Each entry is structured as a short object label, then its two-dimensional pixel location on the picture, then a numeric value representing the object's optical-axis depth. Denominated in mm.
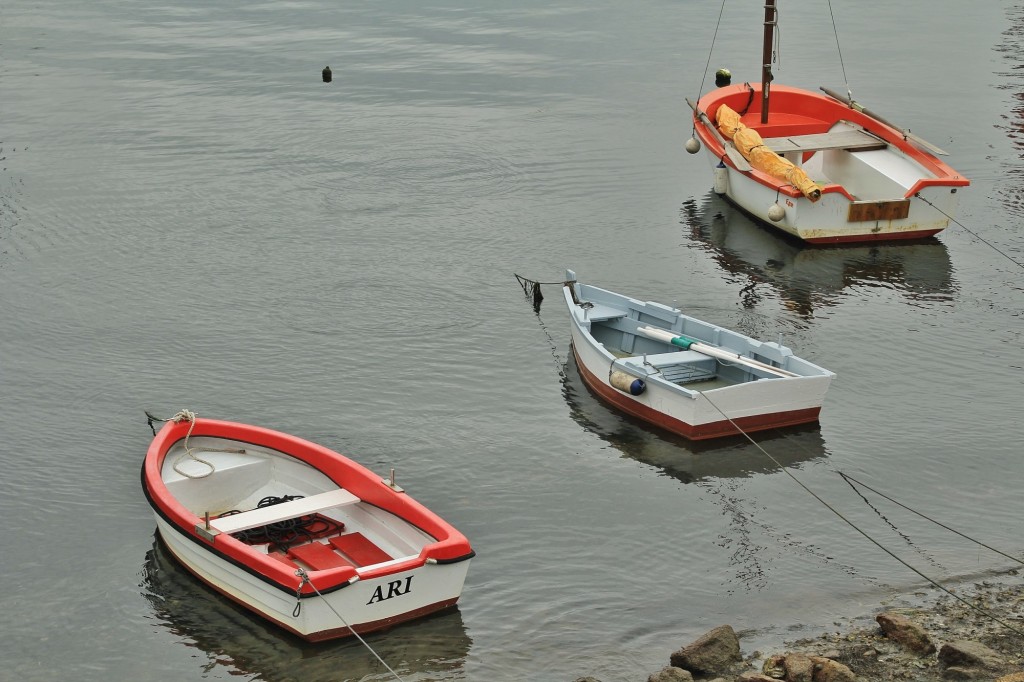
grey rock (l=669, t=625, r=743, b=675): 13227
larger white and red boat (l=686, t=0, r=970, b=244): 26828
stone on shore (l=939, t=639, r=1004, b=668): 12727
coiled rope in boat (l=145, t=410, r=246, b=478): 16684
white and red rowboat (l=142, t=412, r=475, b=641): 13758
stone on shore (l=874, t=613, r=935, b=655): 13266
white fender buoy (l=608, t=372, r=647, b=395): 19094
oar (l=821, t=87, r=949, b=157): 28162
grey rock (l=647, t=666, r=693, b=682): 12891
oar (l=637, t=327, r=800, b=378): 19016
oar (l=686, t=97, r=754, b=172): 28516
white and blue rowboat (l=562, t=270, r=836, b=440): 18609
